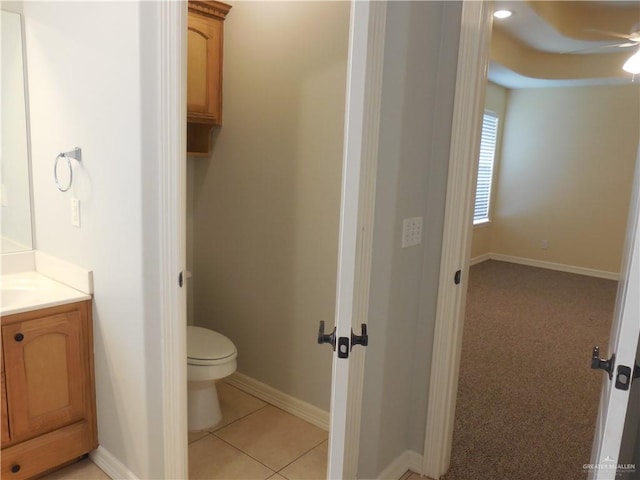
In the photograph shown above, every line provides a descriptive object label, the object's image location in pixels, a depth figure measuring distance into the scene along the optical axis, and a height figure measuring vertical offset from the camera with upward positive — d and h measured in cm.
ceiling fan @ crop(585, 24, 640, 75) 254 +61
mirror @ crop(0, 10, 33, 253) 220 +1
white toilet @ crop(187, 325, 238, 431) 235 -103
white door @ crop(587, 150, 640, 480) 105 -43
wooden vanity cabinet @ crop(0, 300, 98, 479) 187 -97
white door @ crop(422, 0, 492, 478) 184 -25
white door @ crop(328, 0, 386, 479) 118 -9
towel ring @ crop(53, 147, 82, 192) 195 -3
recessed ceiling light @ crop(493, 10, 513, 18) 388 +128
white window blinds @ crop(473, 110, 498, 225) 639 +6
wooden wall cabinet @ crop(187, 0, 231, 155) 252 +51
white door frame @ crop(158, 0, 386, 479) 158 -24
